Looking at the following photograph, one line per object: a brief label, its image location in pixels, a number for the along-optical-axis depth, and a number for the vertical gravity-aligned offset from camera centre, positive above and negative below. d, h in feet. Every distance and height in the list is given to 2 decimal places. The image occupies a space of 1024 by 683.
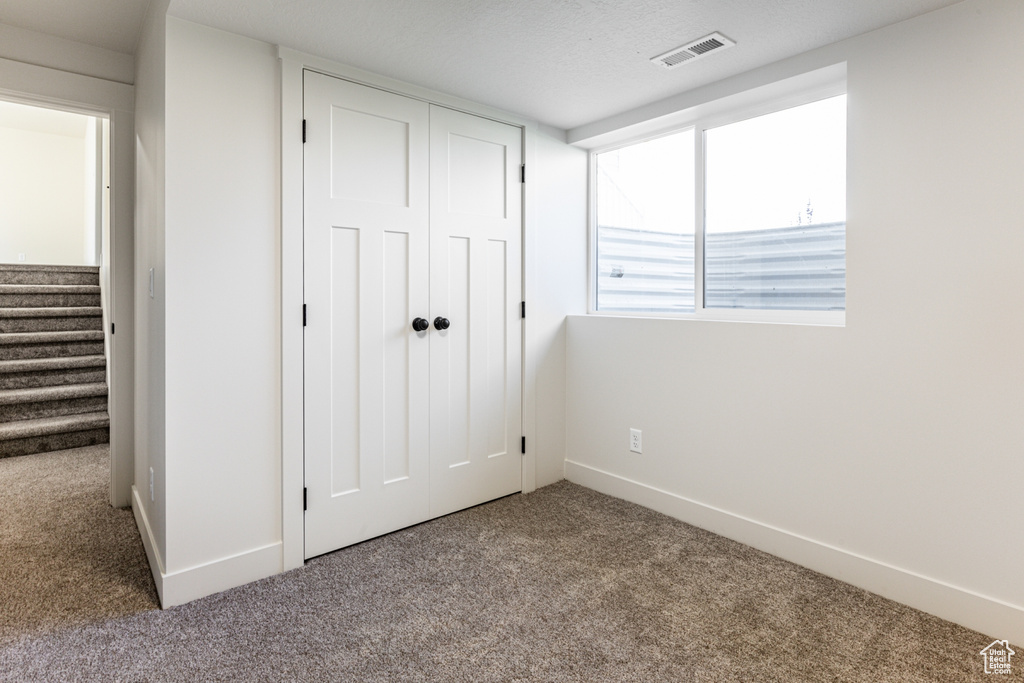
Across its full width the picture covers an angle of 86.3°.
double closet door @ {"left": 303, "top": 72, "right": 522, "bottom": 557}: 7.68 +0.28
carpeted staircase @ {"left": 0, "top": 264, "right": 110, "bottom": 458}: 13.01 -0.92
